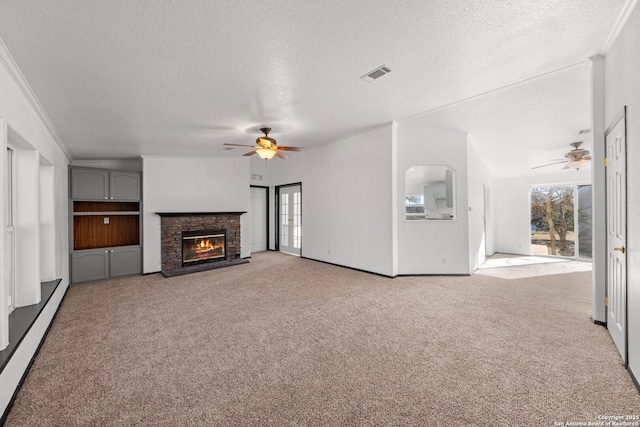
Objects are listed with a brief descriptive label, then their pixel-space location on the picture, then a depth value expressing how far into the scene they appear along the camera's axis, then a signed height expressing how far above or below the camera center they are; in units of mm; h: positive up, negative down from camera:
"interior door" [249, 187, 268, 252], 8352 -183
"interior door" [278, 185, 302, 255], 7691 -213
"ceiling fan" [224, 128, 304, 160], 4344 +1026
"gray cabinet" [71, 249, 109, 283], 5098 -977
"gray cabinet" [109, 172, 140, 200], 5617 +570
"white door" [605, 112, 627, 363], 2240 -214
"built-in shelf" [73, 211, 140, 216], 5277 +4
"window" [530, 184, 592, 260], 7520 -319
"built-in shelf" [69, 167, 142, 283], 5207 -179
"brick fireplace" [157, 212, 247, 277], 6016 -507
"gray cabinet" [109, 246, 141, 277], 5543 -976
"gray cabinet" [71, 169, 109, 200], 5191 +567
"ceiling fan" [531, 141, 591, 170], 5441 +1035
